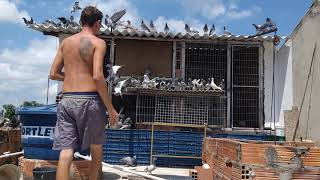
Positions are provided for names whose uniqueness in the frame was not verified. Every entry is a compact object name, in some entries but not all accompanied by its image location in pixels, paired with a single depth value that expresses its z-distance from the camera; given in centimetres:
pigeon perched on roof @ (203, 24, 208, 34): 1139
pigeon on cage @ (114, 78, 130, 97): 1111
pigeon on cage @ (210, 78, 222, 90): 1104
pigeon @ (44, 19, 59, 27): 1135
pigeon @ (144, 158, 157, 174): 847
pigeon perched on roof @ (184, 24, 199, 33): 1136
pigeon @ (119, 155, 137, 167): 984
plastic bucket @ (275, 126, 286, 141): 1106
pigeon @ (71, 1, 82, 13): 1183
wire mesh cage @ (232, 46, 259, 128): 1188
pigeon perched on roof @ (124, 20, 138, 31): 1157
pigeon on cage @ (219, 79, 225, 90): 1143
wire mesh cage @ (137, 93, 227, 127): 1116
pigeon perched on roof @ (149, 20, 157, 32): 1128
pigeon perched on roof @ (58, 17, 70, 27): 1139
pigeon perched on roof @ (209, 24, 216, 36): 1143
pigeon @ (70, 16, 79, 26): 1139
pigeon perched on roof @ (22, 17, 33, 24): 1102
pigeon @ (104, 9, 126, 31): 1123
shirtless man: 409
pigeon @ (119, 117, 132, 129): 1086
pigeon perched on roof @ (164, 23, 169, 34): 1122
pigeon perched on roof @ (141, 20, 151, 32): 1134
